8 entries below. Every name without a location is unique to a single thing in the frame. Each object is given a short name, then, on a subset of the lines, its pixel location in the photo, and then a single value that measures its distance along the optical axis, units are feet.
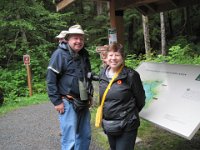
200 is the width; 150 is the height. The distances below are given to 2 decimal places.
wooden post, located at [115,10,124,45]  12.76
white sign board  8.07
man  9.24
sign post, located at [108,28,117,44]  12.07
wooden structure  11.83
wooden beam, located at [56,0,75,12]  11.38
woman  7.74
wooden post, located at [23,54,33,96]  27.88
